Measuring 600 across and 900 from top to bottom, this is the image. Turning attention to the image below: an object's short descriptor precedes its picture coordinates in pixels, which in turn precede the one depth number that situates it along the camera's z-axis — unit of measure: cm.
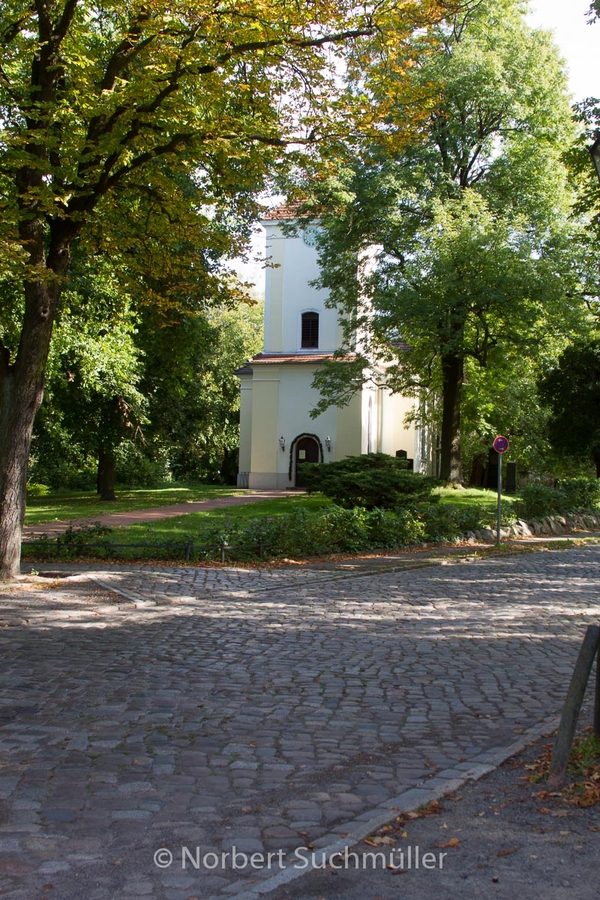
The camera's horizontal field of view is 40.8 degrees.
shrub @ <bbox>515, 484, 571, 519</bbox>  2725
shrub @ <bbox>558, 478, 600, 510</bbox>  3014
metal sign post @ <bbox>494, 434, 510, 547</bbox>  2070
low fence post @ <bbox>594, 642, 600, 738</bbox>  515
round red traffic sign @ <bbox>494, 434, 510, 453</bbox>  2070
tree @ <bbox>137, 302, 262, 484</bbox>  1912
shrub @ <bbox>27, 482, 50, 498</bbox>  4725
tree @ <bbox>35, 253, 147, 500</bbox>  2120
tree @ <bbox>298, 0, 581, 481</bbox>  2817
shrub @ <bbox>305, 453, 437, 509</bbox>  2097
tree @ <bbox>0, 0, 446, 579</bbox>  1113
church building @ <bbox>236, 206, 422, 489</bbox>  4391
